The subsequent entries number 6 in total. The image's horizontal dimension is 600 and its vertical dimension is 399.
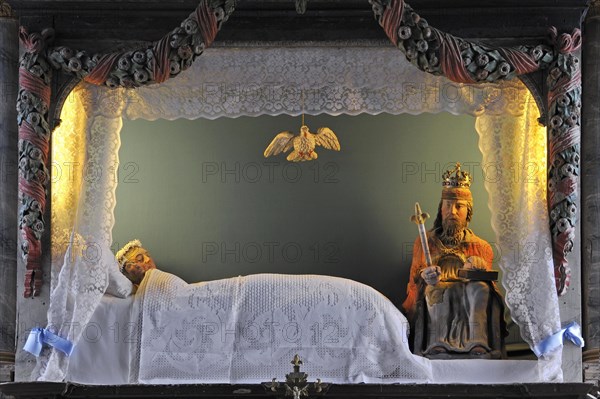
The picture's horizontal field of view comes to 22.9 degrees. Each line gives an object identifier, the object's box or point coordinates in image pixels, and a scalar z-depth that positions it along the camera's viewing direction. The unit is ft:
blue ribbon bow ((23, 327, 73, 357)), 29.01
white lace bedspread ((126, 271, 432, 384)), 29.66
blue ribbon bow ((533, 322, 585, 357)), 29.12
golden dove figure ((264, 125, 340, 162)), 34.42
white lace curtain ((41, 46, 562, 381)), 29.81
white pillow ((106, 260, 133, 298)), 30.42
